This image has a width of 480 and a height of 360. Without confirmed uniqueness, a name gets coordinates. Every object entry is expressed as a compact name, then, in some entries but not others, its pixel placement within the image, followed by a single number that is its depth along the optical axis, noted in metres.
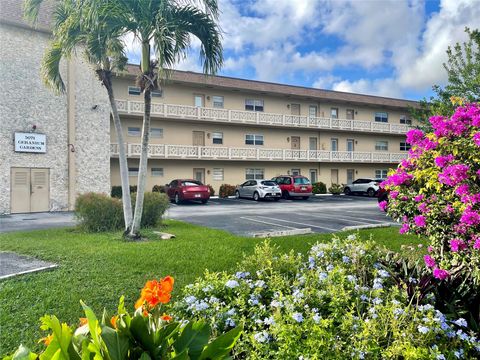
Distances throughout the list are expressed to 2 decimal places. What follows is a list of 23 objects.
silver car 25.20
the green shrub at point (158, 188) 26.23
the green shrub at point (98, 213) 11.34
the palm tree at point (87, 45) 9.29
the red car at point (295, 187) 26.53
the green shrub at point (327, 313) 2.37
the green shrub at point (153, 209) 12.41
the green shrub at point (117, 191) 24.15
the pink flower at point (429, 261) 4.92
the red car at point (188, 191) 23.06
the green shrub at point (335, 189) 33.16
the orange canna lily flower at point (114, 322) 1.90
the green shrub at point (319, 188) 32.41
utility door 18.64
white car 30.39
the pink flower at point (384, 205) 5.86
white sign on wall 18.45
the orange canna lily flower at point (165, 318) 2.22
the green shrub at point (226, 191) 28.64
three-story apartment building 26.89
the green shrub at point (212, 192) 28.45
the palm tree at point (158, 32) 9.09
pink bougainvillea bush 4.39
